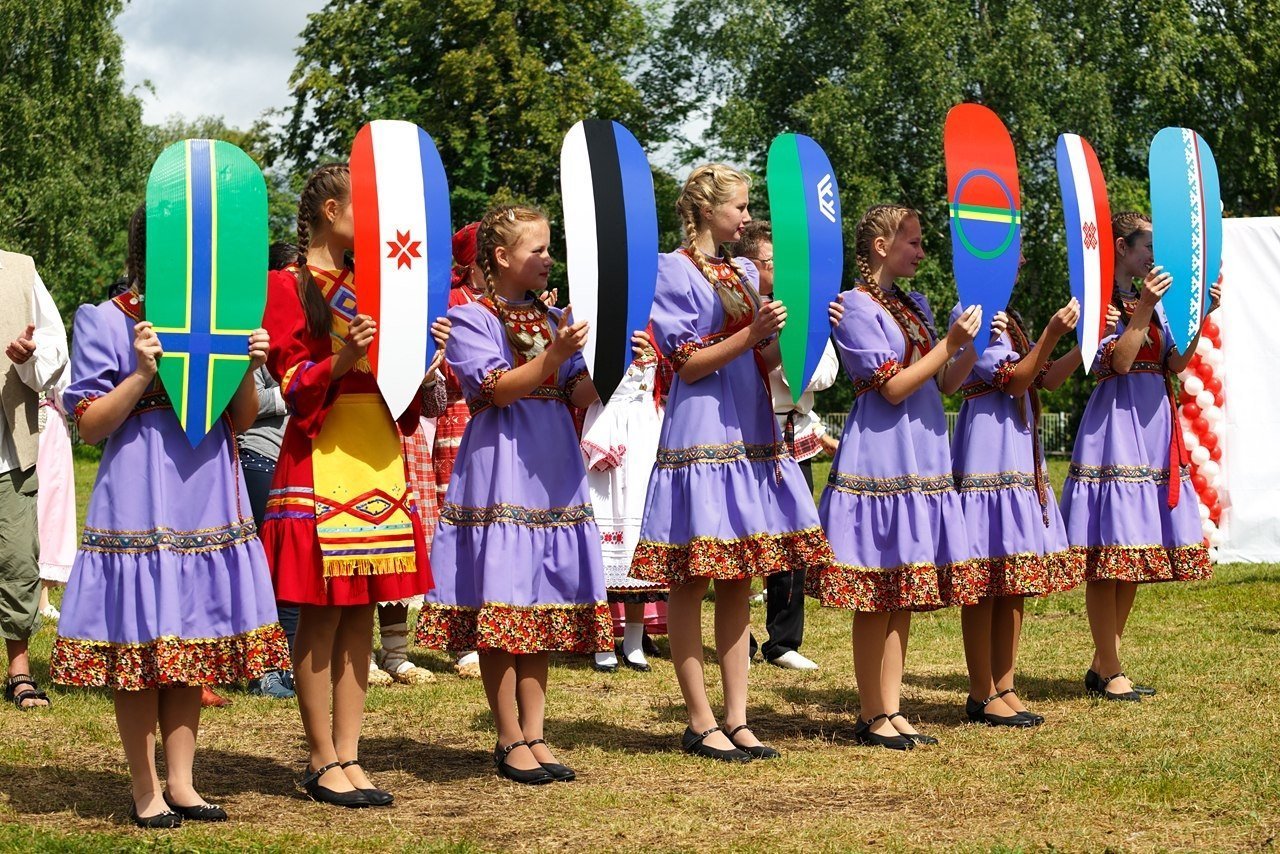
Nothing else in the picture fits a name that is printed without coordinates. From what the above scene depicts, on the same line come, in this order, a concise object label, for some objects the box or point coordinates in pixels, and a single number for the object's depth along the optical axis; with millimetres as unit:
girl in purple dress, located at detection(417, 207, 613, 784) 9977
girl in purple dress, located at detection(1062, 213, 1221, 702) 12984
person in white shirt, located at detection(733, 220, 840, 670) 15211
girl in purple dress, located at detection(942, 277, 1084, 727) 11883
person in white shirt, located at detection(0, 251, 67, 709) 12898
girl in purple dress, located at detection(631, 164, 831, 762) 10633
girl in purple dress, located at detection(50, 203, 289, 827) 8648
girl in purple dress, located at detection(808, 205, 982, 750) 11164
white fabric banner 22406
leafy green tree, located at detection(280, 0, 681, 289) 57844
